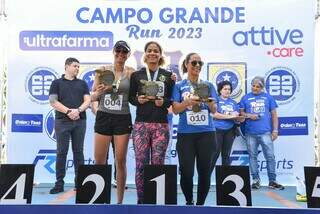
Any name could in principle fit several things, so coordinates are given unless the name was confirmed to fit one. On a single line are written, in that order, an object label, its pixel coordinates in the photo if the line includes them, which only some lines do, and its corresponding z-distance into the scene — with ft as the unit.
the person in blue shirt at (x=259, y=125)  17.83
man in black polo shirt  16.47
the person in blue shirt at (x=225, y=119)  17.95
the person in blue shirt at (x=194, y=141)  11.89
